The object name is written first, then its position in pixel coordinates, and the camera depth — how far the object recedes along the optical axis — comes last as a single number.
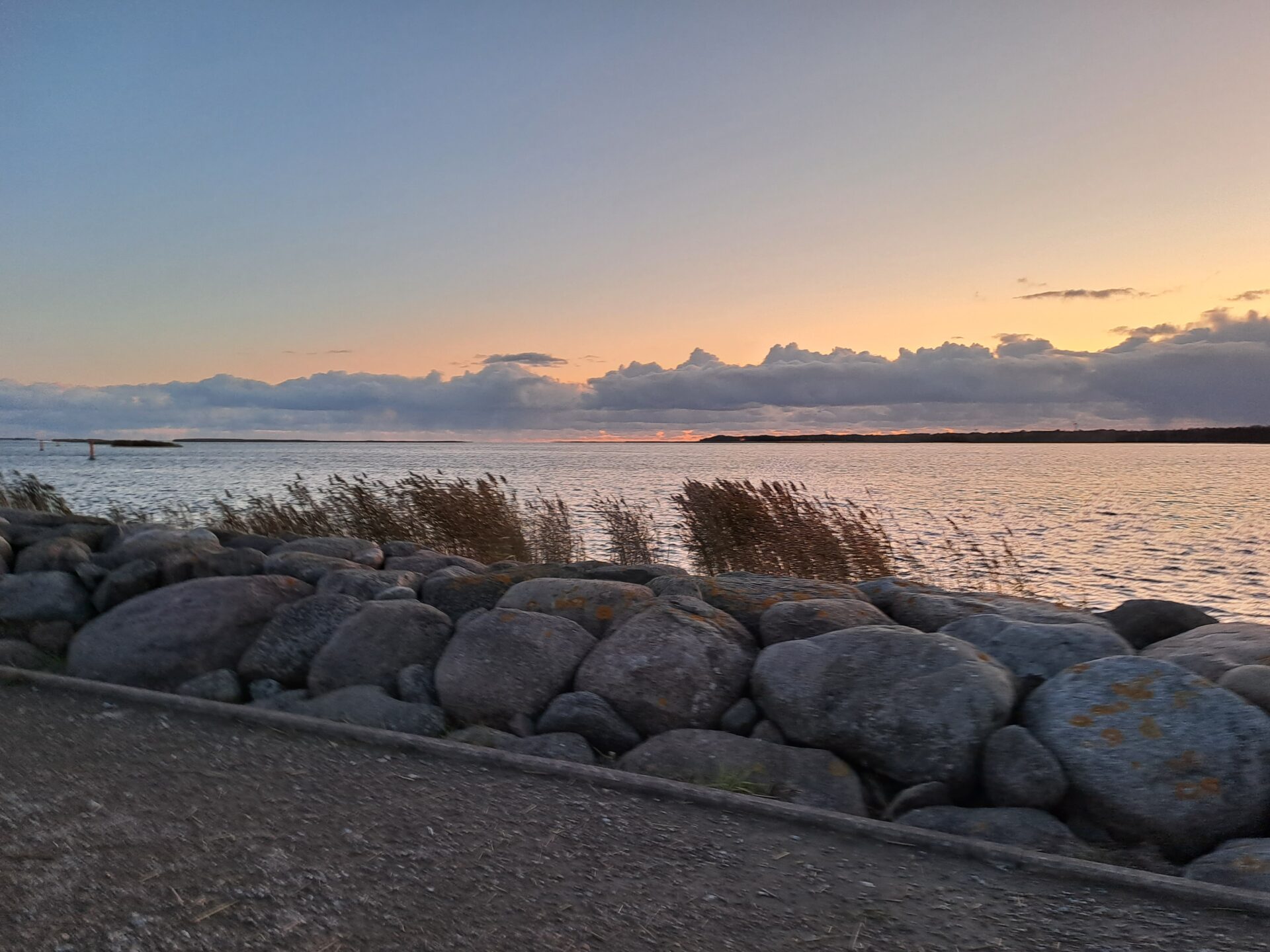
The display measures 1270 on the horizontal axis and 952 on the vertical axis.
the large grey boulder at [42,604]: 6.57
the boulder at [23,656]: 6.09
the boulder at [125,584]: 6.57
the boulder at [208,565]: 6.72
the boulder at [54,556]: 7.23
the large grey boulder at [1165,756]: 3.55
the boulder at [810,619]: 5.01
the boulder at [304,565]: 6.74
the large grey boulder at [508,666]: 4.77
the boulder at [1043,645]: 4.41
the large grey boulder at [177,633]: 5.71
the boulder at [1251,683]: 3.92
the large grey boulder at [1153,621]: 5.33
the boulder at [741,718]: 4.50
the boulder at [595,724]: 4.52
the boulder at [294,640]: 5.56
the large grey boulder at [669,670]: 4.56
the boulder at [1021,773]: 3.74
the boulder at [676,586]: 5.73
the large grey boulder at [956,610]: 5.30
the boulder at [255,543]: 8.38
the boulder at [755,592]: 5.41
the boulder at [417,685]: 5.00
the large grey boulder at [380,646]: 5.25
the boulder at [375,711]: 4.76
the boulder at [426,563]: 7.41
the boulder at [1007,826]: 3.56
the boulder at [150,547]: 7.05
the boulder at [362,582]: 6.24
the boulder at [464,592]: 5.94
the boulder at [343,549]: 7.73
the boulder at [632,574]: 6.47
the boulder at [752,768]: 3.95
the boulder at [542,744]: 4.35
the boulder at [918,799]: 3.84
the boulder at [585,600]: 5.35
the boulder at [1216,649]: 4.39
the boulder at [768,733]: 4.39
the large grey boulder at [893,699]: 3.95
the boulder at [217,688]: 5.45
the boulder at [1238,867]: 3.13
